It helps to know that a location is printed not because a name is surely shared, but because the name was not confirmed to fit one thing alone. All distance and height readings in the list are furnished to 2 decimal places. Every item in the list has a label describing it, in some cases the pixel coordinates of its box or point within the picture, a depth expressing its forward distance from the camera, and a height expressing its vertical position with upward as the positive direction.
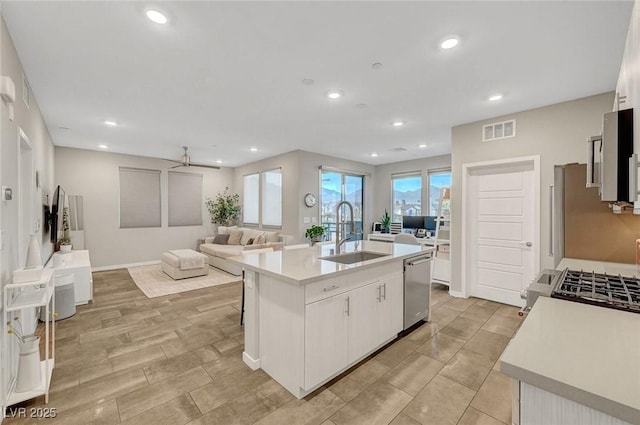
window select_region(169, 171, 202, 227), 7.40 +0.32
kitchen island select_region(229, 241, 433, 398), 1.98 -0.85
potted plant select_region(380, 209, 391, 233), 7.41 -0.36
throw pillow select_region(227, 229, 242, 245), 7.08 -0.70
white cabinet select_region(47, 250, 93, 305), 3.86 -0.92
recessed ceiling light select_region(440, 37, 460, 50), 2.16 +1.35
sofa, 5.78 -0.79
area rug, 4.67 -1.35
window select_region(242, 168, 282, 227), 6.95 +0.32
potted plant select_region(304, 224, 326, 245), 6.12 -0.52
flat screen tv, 4.78 -0.09
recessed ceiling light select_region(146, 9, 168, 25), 1.90 +1.38
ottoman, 5.30 -1.08
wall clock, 6.20 +0.24
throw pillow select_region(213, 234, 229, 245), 7.18 -0.76
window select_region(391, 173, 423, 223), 7.07 +0.39
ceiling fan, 5.68 +1.06
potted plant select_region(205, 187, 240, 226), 8.06 +0.01
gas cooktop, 1.28 -0.43
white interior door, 3.79 -0.31
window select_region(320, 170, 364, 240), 6.82 +0.41
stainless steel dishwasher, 2.97 -0.91
